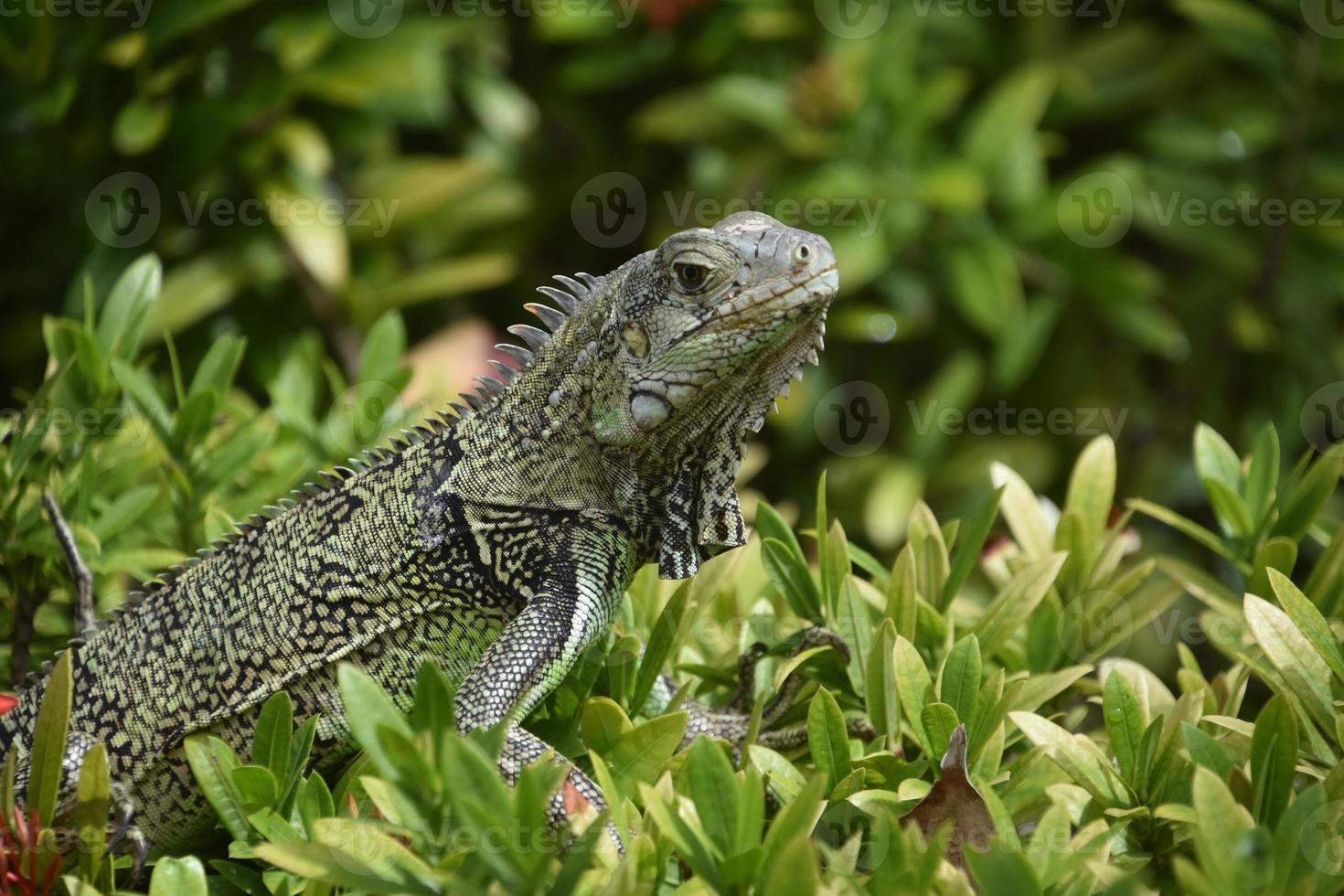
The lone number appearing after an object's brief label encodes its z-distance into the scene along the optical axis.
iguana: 3.39
